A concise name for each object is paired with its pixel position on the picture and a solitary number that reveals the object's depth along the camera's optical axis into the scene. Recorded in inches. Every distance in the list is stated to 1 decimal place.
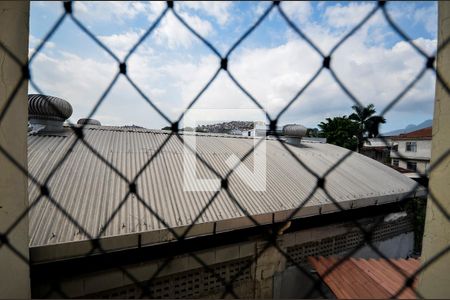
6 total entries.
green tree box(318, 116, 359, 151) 562.9
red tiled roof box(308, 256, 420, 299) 82.8
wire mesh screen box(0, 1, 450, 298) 21.5
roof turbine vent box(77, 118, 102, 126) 225.8
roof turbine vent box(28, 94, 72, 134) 153.2
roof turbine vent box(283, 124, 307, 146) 260.4
